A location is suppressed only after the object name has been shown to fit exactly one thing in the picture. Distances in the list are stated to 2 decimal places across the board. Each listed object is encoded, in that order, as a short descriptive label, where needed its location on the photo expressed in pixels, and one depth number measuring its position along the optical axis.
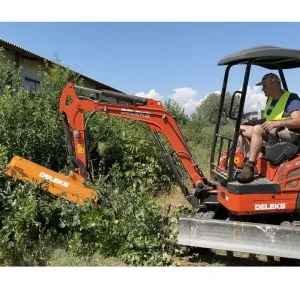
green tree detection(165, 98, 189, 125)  14.38
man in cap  3.64
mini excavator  3.55
